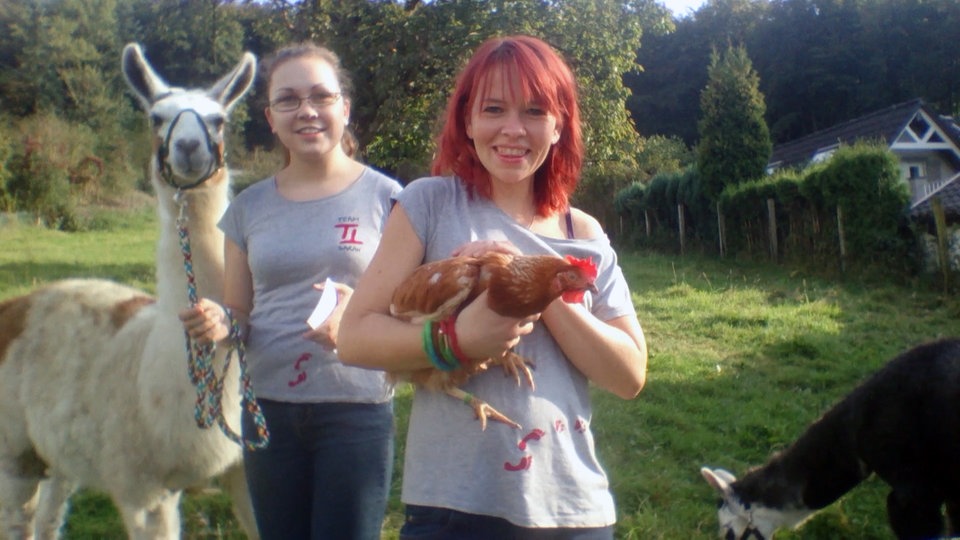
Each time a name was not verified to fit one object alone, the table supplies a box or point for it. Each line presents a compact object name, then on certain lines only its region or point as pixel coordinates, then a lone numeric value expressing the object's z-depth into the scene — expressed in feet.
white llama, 10.00
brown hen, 4.92
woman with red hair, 5.23
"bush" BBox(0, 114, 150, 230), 76.59
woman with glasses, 7.69
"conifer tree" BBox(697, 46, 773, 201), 64.85
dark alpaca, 14.20
